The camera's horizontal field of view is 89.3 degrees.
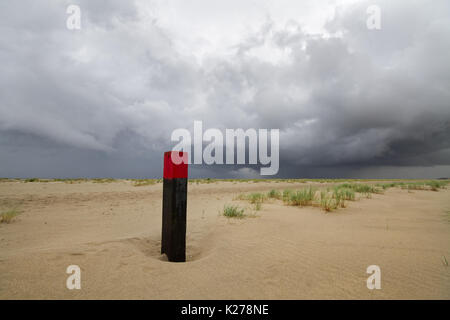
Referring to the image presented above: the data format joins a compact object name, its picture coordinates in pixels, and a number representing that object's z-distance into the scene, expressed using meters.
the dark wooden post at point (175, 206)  2.89
